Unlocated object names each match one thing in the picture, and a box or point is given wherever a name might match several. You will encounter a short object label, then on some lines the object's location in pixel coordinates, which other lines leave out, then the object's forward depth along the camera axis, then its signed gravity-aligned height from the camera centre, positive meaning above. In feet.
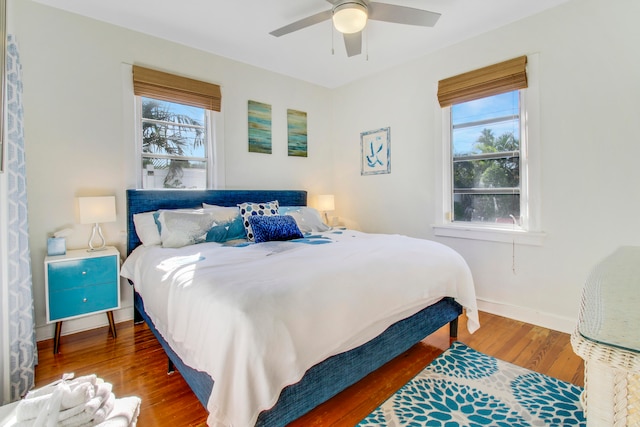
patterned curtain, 5.88 -0.77
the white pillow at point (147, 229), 8.77 -0.60
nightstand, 7.65 -1.95
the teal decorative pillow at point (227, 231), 9.20 -0.74
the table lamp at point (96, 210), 8.27 -0.02
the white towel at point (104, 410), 3.57 -2.42
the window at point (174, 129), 10.10 +2.80
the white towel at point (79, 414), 3.35 -2.30
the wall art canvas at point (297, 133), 13.87 +3.35
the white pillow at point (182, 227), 8.49 -0.56
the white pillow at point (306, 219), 10.81 -0.48
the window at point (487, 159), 9.82 +1.46
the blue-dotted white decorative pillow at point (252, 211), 9.77 -0.15
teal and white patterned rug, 5.38 -3.77
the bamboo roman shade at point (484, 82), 9.21 +3.87
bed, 4.00 -2.24
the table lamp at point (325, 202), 13.89 +0.14
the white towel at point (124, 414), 3.59 -2.53
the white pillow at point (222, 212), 9.52 -0.17
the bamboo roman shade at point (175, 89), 9.77 +4.05
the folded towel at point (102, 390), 3.84 -2.29
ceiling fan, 7.03 +4.48
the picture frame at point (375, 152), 13.01 +2.31
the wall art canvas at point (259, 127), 12.55 +3.30
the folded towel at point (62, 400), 3.47 -2.19
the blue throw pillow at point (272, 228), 9.11 -0.67
